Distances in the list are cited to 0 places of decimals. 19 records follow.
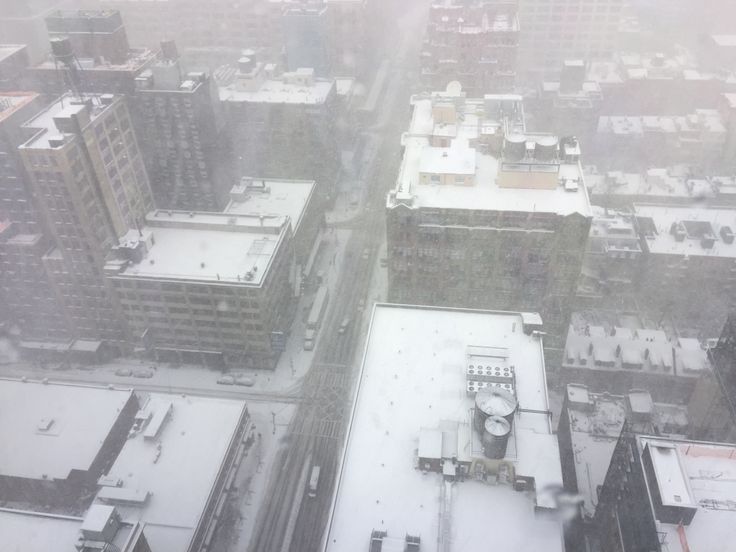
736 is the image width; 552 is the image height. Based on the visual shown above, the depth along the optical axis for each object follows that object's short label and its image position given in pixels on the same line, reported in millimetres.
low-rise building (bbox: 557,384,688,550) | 63500
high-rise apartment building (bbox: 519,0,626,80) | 147625
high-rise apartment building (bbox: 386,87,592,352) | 70688
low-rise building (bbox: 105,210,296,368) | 82188
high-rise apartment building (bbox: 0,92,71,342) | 80000
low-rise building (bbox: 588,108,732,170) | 121000
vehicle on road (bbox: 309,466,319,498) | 72875
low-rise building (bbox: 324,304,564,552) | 49719
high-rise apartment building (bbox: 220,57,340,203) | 110188
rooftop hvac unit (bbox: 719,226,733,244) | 90250
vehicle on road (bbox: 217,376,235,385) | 87812
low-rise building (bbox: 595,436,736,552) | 44875
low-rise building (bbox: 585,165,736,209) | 103000
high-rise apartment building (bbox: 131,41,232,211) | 90812
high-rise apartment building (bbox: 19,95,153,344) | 75188
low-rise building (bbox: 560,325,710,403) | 78375
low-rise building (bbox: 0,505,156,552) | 49688
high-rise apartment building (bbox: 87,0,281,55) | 155500
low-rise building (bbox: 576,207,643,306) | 92875
